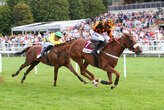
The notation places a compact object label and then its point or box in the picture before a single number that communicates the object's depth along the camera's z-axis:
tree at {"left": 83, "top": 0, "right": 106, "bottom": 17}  59.81
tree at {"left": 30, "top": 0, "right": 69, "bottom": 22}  51.28
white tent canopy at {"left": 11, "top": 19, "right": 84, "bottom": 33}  34.53
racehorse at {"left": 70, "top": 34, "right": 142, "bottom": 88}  8.59
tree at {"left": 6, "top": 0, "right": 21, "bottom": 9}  54.72
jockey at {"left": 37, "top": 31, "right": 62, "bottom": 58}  10.19
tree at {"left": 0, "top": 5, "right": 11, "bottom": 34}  50.28
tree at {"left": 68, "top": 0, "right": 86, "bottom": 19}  56.12
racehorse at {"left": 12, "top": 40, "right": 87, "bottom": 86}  9.92
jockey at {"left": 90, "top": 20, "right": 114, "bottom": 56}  9.05
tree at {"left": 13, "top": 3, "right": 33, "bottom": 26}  48.41
